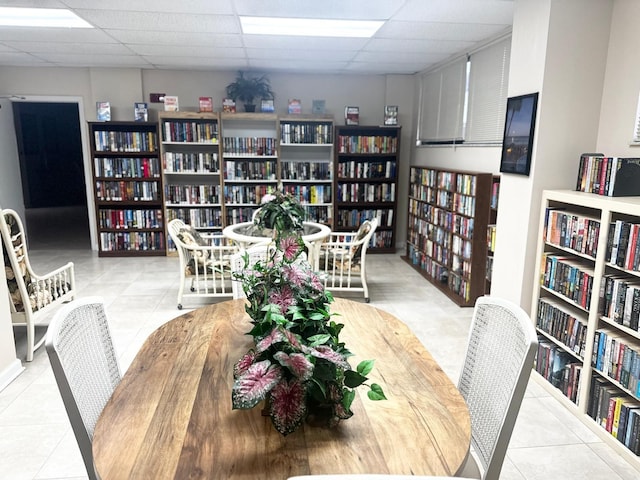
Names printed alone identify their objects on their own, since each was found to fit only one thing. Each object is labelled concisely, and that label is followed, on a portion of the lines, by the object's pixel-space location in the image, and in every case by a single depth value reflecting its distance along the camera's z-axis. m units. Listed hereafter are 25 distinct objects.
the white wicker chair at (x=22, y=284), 3.04
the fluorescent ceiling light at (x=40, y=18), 3.65
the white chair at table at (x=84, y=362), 1.32
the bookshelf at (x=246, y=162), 6.27
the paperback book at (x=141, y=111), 6.12
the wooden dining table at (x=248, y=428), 1.06
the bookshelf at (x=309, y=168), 6.34
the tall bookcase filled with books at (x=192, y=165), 6.15
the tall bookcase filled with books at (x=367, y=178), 6.37
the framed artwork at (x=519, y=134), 2.92
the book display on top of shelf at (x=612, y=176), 2.48
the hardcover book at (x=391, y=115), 6.42
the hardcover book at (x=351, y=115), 6.38
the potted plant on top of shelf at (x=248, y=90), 6.13
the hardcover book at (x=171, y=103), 6.06
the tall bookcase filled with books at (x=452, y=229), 4.26
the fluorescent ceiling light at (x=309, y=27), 3.87
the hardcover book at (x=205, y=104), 6.09
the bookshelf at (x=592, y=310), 2.24
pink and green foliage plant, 1.11
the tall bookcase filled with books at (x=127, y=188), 6.20
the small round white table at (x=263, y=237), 4.02
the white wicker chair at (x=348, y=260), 4.45
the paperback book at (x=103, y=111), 6.11
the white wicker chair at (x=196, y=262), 4.20
